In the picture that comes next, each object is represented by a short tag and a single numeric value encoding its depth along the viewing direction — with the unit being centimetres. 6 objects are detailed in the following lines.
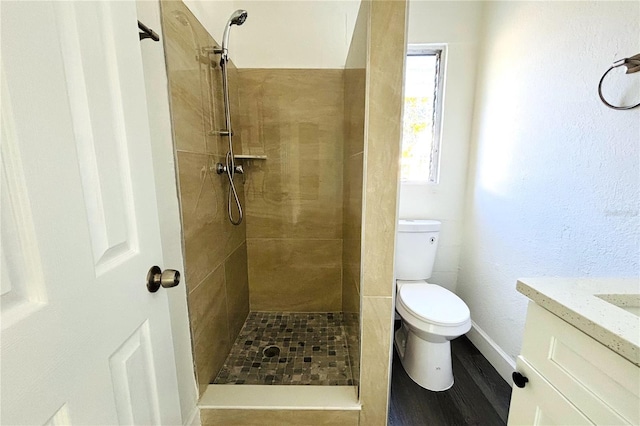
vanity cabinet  50
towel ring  92
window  193
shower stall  120
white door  37
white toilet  143
